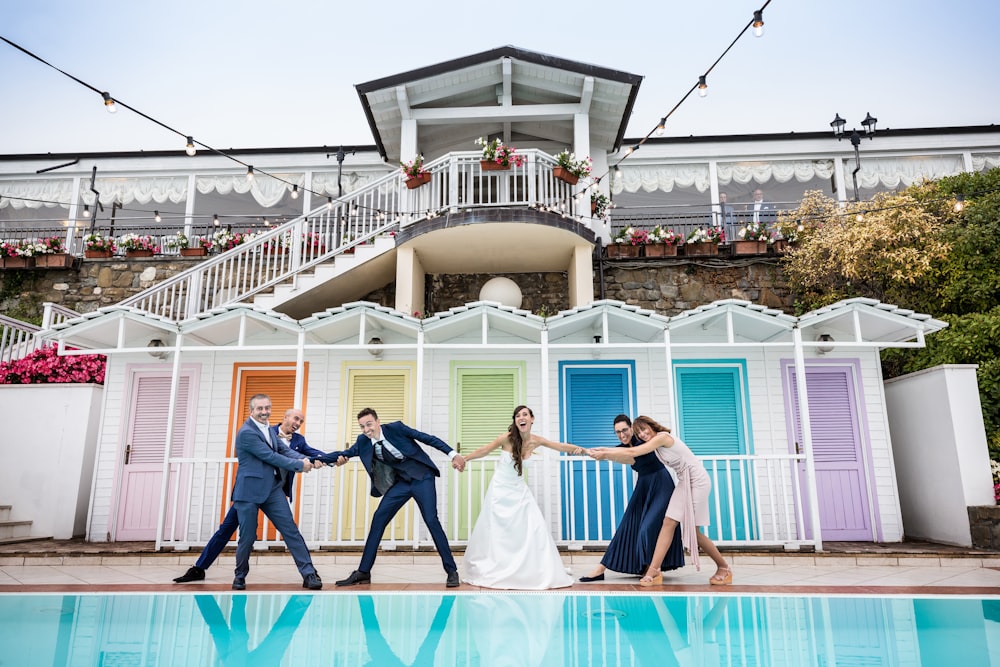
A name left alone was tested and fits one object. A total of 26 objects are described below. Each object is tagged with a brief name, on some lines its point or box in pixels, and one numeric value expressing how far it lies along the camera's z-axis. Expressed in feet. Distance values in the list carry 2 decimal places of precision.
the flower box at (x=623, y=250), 35.86
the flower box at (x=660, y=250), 35.65
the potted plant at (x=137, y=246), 41.98
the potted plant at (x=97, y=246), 42.04
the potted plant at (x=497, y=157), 31.81
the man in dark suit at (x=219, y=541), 18.35
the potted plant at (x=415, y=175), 32.53
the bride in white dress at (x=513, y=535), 17.54
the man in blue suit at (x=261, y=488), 17.56
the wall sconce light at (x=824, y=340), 27.22
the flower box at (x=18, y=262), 41.52
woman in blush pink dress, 18.07
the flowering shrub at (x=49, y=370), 30.55
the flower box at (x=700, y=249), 35.55
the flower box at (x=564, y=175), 32.65
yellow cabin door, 26.81
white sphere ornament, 31.42
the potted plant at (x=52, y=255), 41.24
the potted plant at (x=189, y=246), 41.70
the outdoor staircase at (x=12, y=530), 26.40
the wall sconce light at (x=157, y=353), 28.32
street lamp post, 42.14
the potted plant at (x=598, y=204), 35.47
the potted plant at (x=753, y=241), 35.47
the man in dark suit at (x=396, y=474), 18.13
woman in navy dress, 18.65
